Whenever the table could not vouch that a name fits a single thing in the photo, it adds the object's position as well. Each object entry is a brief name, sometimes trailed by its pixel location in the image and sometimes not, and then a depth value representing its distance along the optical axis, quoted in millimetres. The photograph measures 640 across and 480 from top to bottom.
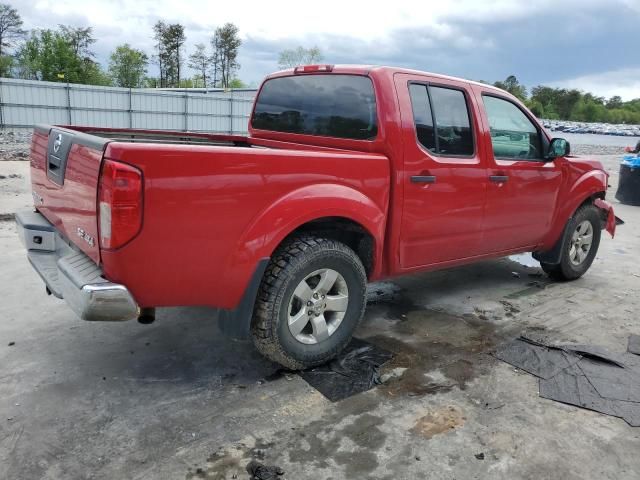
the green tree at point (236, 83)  72938
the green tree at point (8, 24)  54188
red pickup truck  2678
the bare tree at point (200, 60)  69312
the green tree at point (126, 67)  61656
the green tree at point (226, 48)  69062
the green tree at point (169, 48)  64875
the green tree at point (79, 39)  58688
